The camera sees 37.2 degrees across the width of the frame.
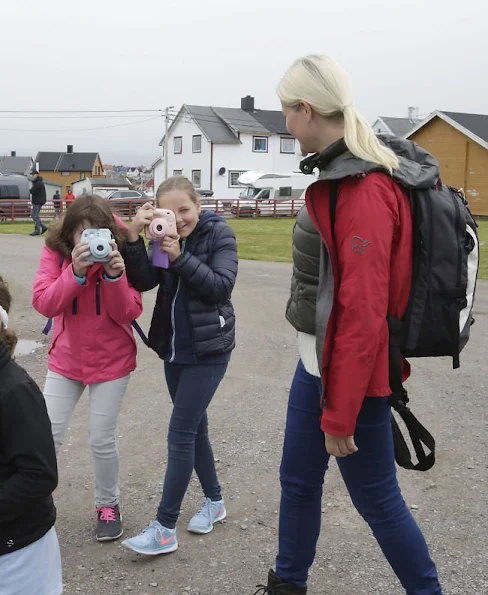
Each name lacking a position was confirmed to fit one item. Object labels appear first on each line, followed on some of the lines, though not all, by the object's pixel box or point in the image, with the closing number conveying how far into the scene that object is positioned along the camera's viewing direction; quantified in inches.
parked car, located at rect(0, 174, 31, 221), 1642.5
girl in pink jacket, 143.2
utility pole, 2197.5
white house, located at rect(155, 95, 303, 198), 2144.4
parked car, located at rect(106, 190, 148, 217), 1333.7
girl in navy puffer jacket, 137.3
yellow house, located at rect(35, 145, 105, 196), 3683.6
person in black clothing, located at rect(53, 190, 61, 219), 1306.6
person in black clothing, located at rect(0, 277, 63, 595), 87.3
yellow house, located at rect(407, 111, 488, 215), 1422.2
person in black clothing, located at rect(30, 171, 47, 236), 874.4
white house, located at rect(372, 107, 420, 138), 2252.7
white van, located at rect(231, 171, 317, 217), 1486.2
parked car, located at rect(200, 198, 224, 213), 1491.9
